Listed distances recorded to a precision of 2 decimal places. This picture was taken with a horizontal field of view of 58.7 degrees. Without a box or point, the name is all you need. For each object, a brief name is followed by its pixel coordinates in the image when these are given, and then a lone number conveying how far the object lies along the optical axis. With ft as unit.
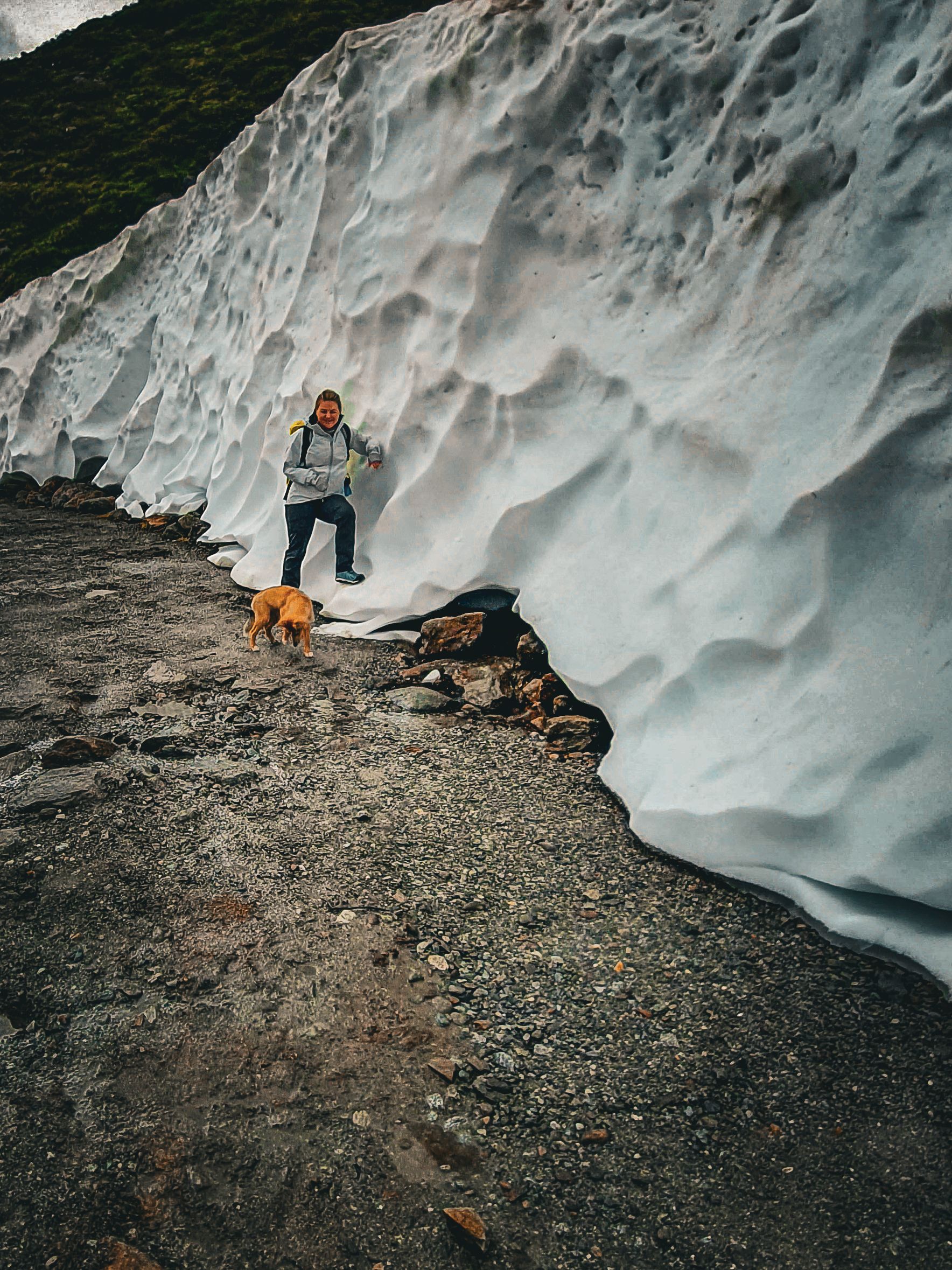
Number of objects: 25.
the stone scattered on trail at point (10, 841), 8.84
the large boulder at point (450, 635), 14.26
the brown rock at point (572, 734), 11.49
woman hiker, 17.12
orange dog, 14.88
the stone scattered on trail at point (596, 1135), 5.99
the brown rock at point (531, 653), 13.15
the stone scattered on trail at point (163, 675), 13.80
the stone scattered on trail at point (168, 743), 11.24
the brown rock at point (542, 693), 12.46
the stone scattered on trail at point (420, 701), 12.89
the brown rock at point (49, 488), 33.96
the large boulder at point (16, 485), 35.83
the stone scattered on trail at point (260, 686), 13.48
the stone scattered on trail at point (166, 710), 12.39
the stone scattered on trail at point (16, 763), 10.45
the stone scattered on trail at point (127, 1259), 5.04
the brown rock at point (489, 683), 12.91
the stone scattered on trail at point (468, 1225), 5.27
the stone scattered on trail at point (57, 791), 9.76
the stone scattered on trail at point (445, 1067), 6.48
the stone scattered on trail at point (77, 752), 10.69
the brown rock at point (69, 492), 32.53
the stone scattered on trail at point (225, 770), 10.67
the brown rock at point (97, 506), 30.63
